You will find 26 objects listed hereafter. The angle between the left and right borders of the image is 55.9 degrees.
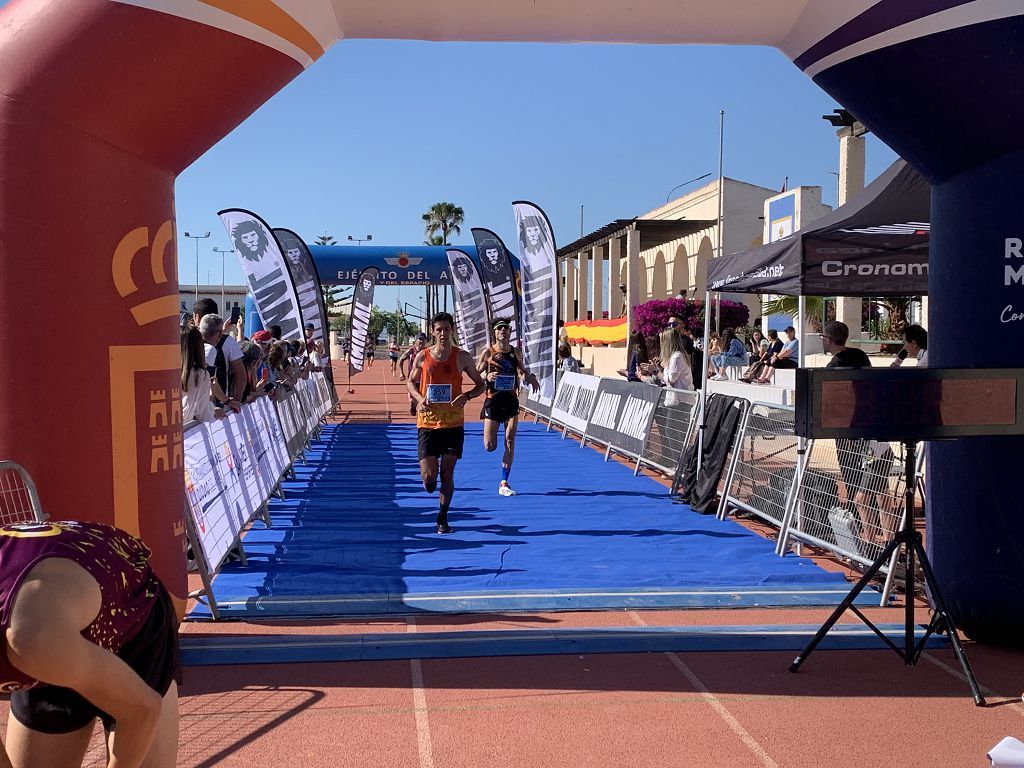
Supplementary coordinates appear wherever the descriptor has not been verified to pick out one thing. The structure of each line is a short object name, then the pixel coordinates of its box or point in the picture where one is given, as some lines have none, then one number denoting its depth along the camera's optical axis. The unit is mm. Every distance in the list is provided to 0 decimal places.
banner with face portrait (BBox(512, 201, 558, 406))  16109
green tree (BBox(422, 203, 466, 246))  92812
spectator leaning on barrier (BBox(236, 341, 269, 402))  11562
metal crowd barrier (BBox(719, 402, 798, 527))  8414
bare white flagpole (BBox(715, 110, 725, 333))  33469
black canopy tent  8445
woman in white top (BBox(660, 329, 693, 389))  12798
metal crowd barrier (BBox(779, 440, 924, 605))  6688
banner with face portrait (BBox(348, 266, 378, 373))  25188
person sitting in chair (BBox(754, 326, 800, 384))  16944
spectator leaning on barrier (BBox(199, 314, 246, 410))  10172
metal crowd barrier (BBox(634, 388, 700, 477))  11102
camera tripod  4715
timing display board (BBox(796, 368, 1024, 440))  4453
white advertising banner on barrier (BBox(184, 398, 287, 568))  6363
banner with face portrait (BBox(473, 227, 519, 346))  18156
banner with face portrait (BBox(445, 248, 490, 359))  20891
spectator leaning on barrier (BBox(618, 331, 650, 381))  16234
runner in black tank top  10086
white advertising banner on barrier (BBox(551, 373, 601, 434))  16172
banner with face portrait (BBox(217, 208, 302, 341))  17766
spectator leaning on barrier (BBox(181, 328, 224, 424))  7809
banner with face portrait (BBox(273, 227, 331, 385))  20469
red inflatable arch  4191
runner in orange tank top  8289
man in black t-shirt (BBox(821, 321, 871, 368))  7902
